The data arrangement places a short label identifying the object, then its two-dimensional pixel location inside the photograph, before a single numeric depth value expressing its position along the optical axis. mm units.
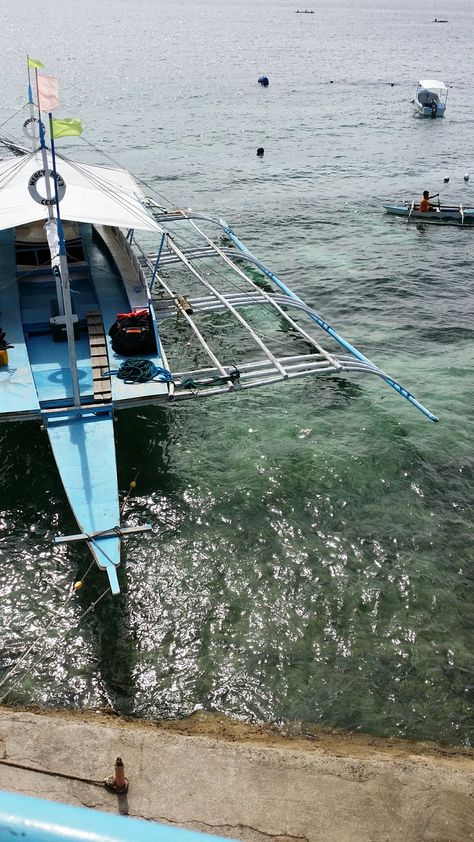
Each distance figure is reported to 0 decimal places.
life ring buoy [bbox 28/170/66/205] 18172
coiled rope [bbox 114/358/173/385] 17172
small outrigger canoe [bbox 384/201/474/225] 38812
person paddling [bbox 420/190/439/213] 38469
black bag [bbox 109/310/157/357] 18391
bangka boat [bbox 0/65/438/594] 15398
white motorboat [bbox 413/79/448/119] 66625
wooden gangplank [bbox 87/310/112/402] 16828
